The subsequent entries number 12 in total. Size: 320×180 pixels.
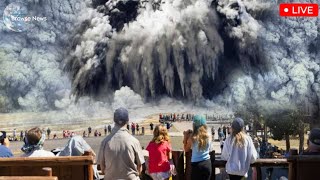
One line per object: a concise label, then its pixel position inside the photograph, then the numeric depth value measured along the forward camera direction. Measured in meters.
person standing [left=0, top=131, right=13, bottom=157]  9.58
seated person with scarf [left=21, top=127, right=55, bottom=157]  8.69
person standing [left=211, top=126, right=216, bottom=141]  21.63
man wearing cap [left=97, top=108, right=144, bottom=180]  8.36
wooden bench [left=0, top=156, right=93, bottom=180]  8.30
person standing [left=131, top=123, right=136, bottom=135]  21.68
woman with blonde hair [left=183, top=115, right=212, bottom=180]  10.23
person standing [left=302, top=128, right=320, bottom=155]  8.53
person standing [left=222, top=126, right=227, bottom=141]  21.69
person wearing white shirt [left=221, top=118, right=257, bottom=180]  9.93
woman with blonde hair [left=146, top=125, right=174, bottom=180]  10.39
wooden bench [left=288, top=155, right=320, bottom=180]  8.15
